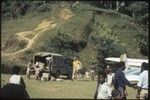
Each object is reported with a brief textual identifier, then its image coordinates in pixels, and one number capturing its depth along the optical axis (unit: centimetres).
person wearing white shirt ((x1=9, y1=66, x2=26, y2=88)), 1531
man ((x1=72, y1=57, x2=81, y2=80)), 3328
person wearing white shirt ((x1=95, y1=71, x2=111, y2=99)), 1363
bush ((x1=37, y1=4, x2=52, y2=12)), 6384
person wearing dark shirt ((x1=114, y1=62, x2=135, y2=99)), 1544
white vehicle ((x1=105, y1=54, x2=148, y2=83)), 3000
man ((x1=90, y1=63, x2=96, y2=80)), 3747
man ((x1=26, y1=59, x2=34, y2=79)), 3223
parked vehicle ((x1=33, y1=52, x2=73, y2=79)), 3394
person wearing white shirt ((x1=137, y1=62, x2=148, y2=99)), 1418
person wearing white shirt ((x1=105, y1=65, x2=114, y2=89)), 1542
